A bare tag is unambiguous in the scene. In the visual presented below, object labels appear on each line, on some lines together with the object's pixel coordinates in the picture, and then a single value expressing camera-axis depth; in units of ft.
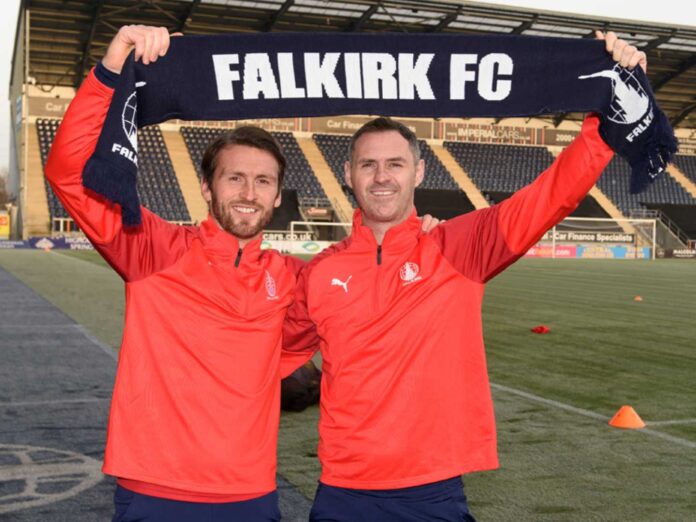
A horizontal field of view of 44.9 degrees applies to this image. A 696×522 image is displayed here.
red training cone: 37.06
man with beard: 8.50
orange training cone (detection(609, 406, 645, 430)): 19.56
